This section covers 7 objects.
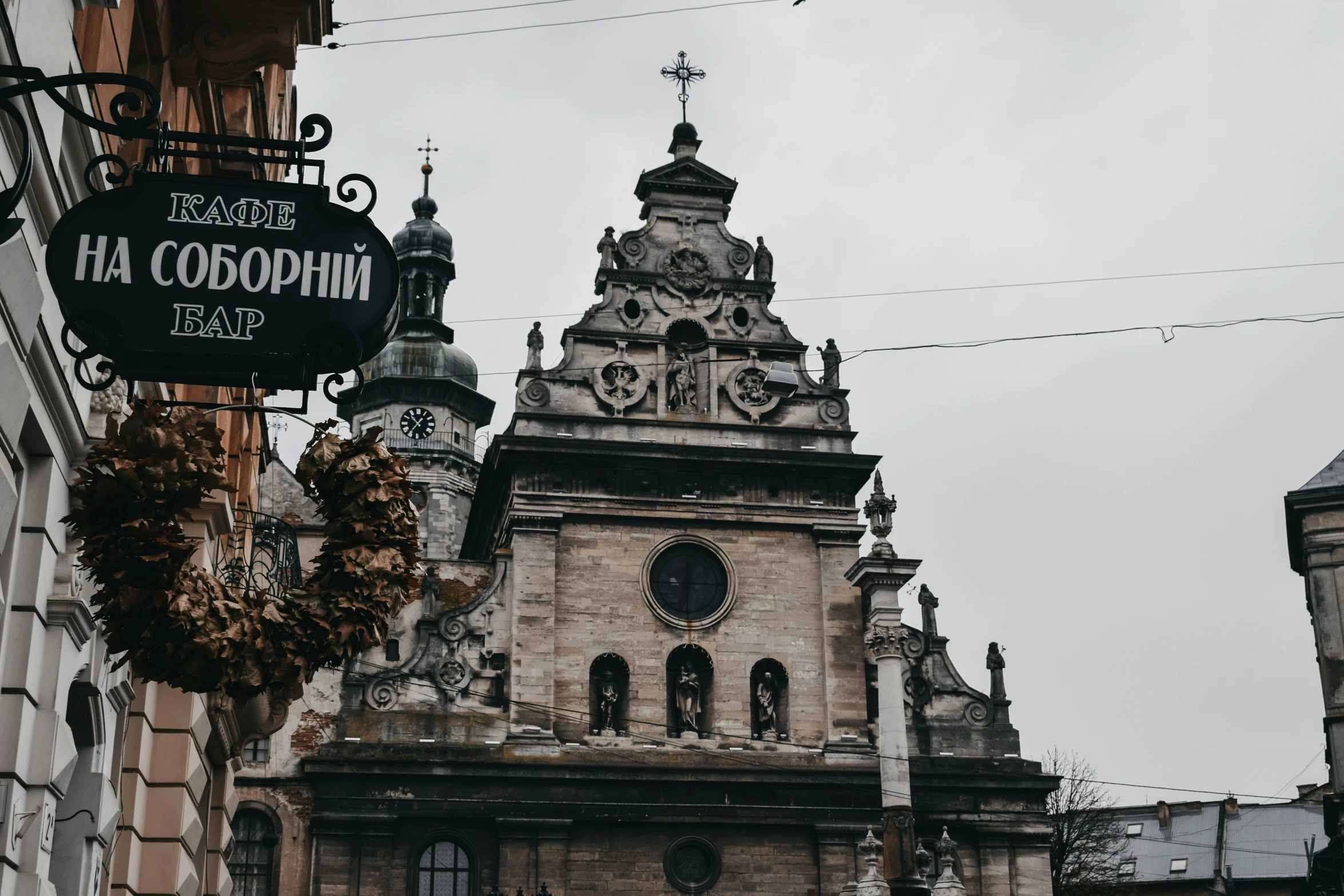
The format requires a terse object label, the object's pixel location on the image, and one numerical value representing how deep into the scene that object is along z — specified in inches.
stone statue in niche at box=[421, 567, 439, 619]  1334.9
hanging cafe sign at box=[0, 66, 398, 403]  305.1
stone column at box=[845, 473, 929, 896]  1218.6
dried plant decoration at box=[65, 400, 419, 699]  298.7
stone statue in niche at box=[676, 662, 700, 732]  1318.9
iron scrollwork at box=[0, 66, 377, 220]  257.1
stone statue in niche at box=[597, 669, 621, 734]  1310.3
